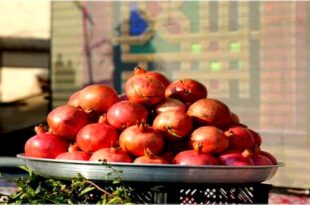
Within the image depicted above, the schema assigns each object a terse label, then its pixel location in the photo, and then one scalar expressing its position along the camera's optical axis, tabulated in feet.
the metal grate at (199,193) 7.21
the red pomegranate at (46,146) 8.14
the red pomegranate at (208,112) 8.17
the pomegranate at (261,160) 8.06
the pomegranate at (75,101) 8.73
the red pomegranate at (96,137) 7.91
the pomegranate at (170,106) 8.23
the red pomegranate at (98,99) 8.52
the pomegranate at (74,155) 7.80
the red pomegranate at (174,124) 7.78
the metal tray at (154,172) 7.20
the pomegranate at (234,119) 8.63
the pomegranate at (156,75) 8.77
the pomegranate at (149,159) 7.48
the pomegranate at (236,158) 7.66
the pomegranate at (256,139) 8.60
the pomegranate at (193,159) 7.51
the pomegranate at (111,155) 7.56
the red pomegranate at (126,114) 8.01
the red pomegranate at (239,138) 8.07
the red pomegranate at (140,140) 7.61
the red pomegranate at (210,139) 7.74
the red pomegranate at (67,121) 8.25
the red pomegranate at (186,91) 8.75
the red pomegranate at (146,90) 8.29
